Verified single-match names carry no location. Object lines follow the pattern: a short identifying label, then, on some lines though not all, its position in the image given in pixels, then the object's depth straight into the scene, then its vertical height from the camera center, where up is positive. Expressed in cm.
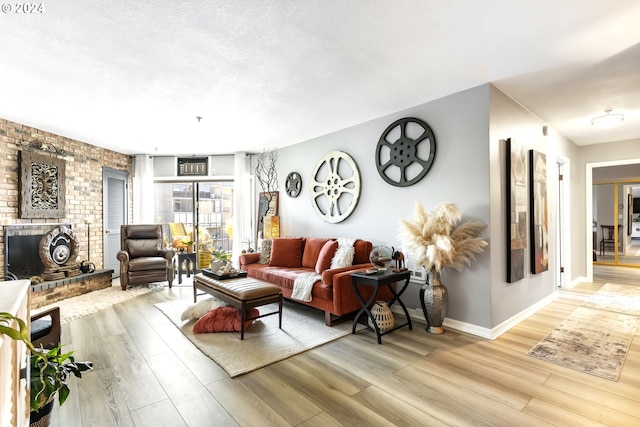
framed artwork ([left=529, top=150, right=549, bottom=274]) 384 -1
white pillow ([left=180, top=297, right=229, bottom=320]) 361 -109
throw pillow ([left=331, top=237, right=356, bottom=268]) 393 -52
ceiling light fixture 383 +119
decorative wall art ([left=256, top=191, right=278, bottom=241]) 612 +18
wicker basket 327 -109
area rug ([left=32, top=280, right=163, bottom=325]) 397 -124
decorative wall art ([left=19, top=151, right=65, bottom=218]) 454 +48
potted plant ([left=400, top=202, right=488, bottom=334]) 311 -32
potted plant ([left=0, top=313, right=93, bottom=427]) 140 -77
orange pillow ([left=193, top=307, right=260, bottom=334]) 329 -115
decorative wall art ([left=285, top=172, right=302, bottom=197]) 561 +57
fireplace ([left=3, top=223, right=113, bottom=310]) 435 -65
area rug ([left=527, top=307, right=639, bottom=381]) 262 -129
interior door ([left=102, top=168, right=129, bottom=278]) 605 +11
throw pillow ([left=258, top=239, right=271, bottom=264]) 496 -61
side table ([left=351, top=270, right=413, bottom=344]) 309 -70
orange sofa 342 -77
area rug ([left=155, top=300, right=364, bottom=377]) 266 -125
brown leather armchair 522 -72
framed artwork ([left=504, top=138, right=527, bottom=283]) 338 +4
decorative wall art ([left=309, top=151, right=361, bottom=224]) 459 +44
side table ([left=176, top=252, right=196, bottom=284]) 572 -92
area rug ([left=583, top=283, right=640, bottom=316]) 415 -129
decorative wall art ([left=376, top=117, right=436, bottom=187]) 366 +78
